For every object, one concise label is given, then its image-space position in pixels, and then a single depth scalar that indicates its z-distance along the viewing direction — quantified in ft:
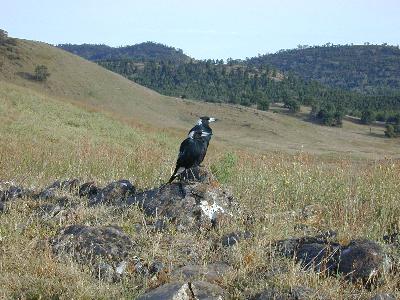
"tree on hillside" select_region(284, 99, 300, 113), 234.79
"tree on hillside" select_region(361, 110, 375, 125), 224.94
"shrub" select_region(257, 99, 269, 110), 236.38
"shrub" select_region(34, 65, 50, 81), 189.98
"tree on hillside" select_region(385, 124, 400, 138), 193.67
